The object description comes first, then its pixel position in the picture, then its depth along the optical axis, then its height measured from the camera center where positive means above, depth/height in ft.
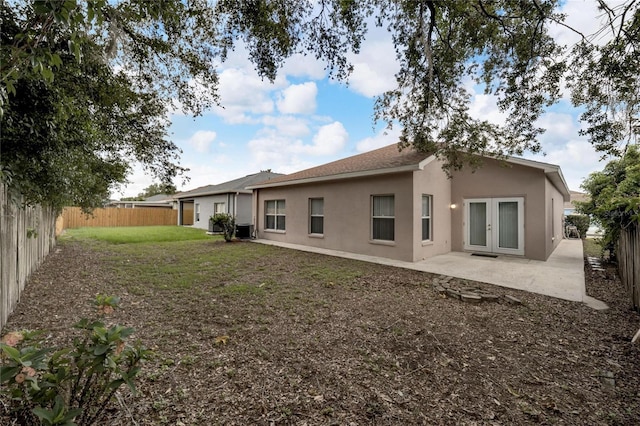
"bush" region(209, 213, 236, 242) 43.19 -1.28
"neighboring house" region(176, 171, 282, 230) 56.18 +3.55
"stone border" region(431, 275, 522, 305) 16.84 -4.80
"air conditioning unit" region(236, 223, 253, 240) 46.52 -2.51
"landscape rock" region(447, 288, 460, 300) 17.42 -4.81
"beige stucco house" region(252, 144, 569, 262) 28.58 +1.02
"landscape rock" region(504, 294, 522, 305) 16.34 -4.89
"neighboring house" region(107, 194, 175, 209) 100.83 +4.44
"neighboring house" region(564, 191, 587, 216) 77.89 +3.27
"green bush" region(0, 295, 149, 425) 4.21 -2.59
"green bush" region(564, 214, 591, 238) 55.06 -1.26
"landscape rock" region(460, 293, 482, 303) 16.76 -4.88
